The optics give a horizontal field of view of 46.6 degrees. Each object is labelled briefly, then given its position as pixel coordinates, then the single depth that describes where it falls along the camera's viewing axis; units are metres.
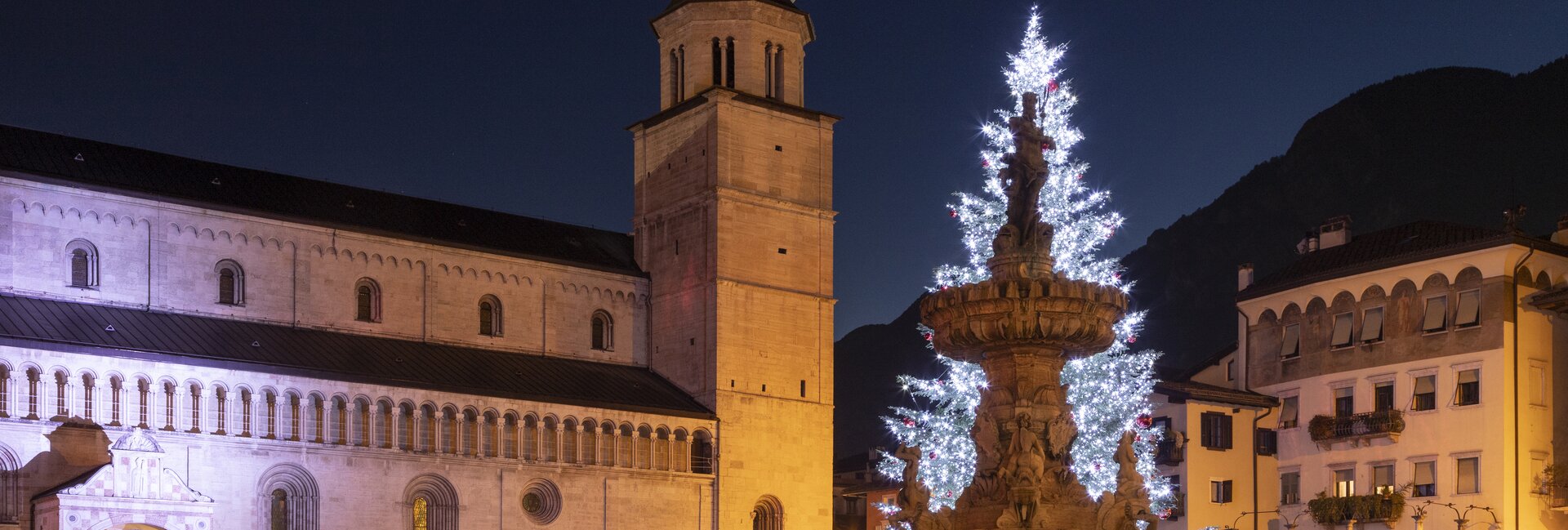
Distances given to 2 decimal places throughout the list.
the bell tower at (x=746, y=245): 52.59
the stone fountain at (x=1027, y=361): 20.64
